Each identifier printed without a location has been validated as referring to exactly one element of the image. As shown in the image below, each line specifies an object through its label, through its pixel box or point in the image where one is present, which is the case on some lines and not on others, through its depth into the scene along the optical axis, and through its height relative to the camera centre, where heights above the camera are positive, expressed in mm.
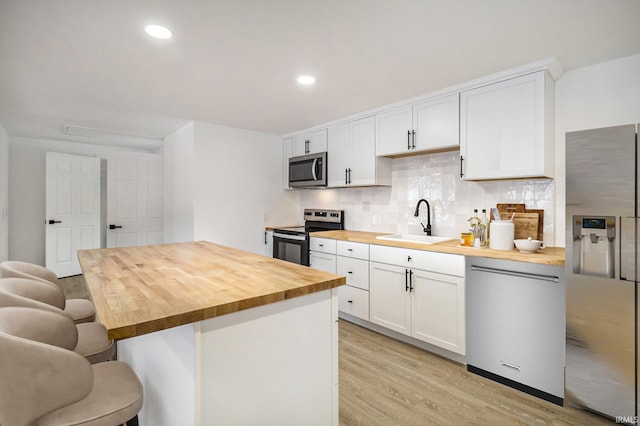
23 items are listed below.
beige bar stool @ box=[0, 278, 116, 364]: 1456 -457
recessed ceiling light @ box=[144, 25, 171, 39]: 1853 +1088
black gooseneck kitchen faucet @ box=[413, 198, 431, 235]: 3226 -57
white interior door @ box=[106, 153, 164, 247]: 5117 +199
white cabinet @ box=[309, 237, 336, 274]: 3508 -477
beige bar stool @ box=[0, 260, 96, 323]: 1672 -380
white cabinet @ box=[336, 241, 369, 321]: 3146 -660
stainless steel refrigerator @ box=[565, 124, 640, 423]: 1730 -331
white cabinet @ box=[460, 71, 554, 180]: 2326 +661
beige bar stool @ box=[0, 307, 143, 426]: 840 -486
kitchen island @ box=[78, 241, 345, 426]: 1082 -500
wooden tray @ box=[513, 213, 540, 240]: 2488 -99
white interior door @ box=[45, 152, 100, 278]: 5082 +43
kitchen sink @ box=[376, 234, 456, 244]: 3129 -262
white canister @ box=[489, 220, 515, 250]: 2373 -164
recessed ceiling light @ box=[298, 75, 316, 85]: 2578 +1110
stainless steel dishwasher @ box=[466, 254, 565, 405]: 2012 -768
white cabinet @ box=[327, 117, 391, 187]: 3523 +648
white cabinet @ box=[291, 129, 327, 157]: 4155 +959
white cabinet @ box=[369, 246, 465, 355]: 2473 -713
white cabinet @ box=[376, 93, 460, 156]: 2811 +830
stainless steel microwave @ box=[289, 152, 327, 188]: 4074 +566
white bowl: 2211 -229
